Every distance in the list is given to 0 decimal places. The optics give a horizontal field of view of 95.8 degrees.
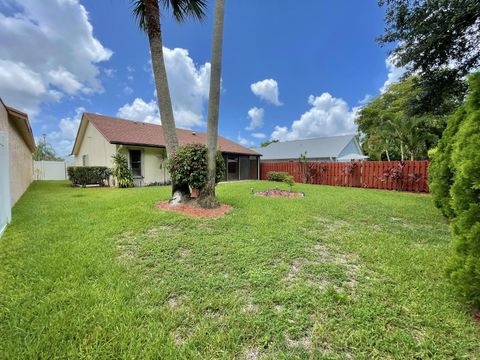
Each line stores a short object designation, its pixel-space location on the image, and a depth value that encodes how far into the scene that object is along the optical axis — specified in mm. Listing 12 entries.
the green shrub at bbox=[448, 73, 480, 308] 1895
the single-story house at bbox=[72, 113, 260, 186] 12518
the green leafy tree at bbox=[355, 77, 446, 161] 13738
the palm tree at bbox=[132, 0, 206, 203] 5883
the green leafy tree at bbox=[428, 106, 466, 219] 4809
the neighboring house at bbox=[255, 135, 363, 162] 21641
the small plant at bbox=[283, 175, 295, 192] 9578
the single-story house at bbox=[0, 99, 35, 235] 4266
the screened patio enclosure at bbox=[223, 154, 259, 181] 18703
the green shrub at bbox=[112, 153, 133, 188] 11672
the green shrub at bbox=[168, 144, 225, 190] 5832
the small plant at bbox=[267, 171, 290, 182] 15141
